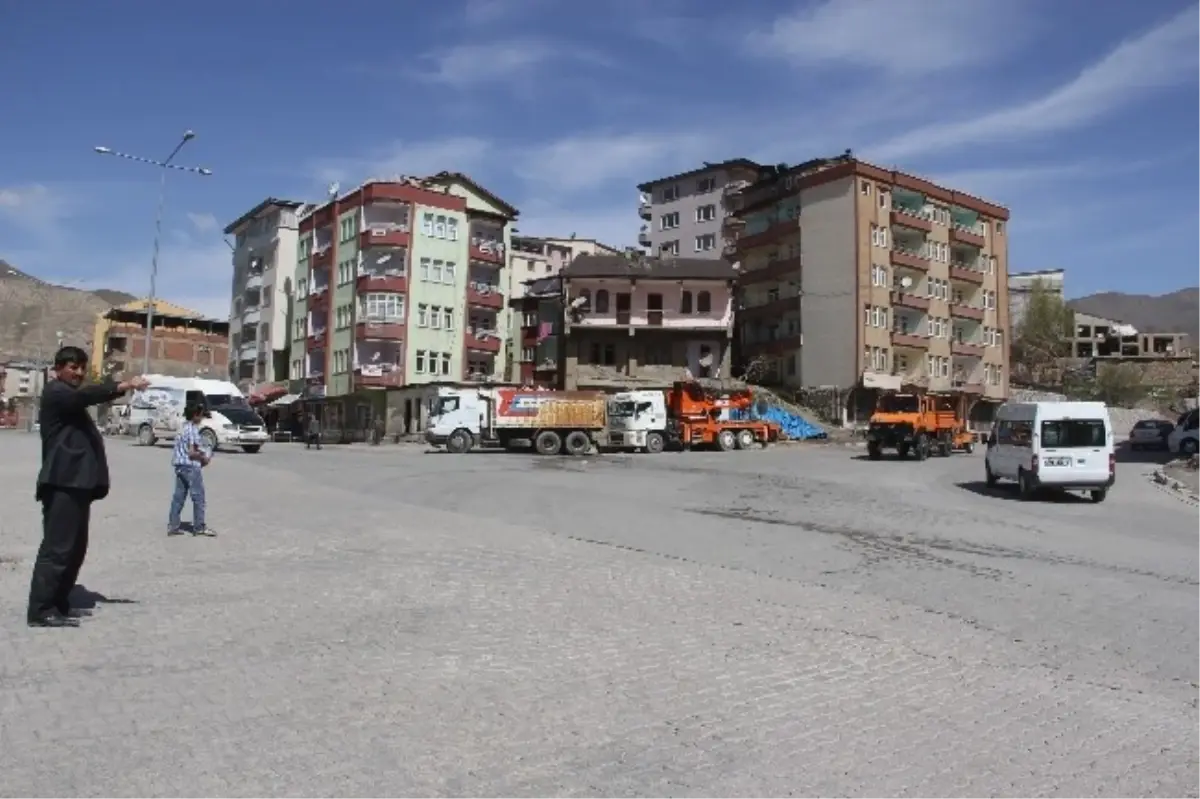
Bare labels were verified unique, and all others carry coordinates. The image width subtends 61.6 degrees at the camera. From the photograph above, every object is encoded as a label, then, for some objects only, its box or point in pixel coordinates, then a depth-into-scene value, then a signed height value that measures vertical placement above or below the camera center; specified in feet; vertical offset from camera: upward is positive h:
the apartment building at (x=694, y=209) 279.49 +68.37
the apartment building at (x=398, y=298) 209.87 +30.56
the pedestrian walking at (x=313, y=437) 157.28 +0.02
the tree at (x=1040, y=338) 311.06 +35.25
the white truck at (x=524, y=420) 135.54 +2.86
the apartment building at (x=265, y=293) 255.50 +37.57
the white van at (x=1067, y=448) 76.23 +0.22
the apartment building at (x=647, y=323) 211.00 +25.21
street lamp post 147.65 +26.64
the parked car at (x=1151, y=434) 164.65 +2.98
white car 145.89 +2.46
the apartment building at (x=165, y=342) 315.99 +30.05
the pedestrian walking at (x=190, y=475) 41.86 -1.67
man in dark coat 23.22 -1.09
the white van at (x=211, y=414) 124.77 +2.73
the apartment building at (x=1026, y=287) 333.97 +54.95
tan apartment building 204.03 +35.92
